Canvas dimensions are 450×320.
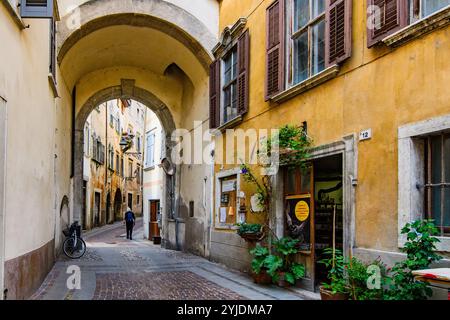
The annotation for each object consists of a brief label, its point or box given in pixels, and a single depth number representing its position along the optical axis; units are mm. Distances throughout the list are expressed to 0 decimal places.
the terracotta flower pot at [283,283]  9141
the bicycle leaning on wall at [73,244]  14130
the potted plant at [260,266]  9266
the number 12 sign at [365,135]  6871
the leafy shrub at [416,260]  5258
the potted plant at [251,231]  9906
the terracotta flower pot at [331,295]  6504
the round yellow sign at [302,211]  8977
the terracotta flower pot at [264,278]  9383
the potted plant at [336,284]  6535
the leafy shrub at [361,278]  6152
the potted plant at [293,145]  8602
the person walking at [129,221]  24312
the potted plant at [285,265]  8883
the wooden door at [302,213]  8820
